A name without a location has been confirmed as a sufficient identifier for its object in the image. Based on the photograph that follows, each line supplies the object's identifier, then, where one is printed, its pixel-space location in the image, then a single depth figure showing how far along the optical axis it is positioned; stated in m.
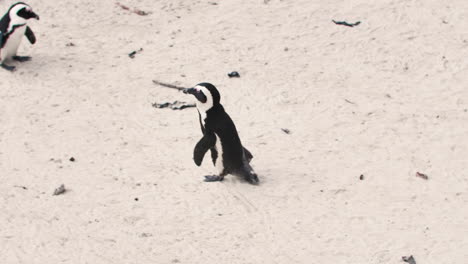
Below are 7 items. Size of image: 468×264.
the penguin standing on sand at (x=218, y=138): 10.34
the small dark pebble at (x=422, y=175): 10.65
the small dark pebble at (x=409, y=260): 8.63
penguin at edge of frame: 14.45
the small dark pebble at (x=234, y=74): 14.16
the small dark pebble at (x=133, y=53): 15.01
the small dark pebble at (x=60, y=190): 10.01
